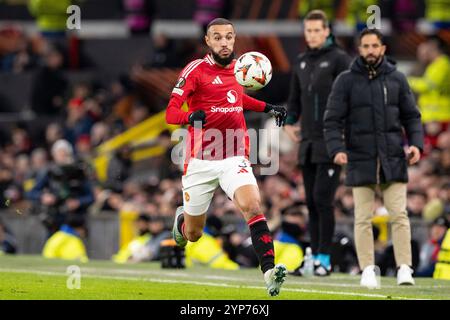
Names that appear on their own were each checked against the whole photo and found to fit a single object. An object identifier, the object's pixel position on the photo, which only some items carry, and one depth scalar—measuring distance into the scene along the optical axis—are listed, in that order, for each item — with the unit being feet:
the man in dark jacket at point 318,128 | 47.42
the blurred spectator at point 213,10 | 89.92
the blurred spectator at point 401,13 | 85.71
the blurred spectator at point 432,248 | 54.39
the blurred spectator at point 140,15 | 95.09
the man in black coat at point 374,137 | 44.01
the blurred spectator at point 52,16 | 94.79
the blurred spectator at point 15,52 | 95.35
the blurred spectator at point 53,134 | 85.56
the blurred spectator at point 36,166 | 78.84
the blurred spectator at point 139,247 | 63.36
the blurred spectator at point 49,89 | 90.68
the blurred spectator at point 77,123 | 85.25
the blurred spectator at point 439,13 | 80.18
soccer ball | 39.50
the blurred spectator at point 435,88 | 70.90
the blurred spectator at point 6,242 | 70.90
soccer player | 39.14
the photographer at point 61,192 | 70.03
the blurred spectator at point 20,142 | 87.55
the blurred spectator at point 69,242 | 66.90
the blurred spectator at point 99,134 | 84.79
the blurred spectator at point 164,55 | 86.84
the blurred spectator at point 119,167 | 77.15
